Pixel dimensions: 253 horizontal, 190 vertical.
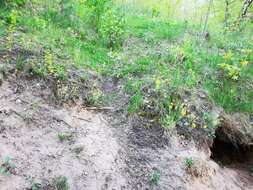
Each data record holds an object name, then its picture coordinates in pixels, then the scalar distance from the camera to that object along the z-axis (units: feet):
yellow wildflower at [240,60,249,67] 12.31
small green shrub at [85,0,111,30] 12.92
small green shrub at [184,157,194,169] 9.27
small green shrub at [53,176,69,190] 7.38
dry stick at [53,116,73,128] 8.91
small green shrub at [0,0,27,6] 11.83
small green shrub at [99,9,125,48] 12.88
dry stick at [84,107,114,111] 9.76
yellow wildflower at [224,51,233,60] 12.87
